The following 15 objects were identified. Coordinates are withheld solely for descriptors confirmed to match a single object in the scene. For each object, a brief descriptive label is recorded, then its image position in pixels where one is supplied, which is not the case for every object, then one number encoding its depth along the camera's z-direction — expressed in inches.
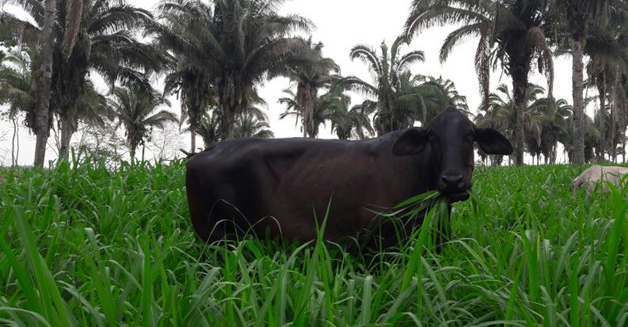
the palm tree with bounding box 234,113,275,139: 1888.5
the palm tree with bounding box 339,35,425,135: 1105.4
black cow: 126.6
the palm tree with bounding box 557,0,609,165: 668.7
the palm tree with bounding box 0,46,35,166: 1121.9
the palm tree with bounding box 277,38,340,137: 1192.2
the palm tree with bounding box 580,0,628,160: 876.6
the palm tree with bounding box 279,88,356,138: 1707.7
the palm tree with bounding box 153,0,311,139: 874.1
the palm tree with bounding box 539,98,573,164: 1830.7
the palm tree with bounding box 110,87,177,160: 1587.1
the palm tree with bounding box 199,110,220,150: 1718.3
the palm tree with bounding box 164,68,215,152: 1043.9
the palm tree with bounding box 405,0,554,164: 737.0
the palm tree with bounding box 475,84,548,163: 1643.7
